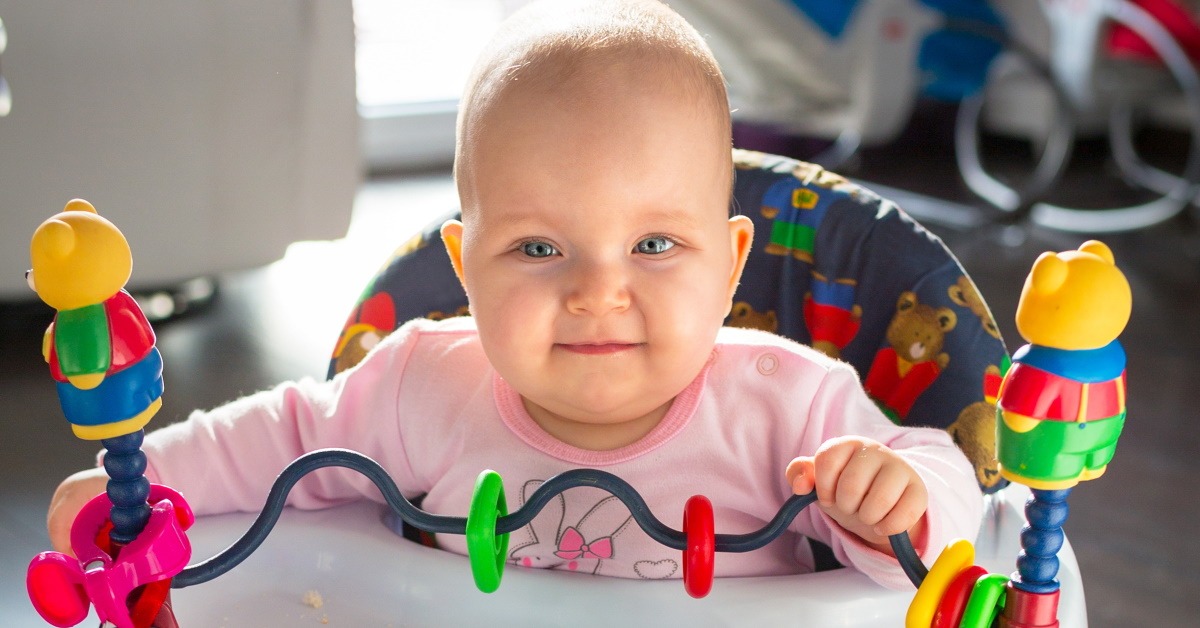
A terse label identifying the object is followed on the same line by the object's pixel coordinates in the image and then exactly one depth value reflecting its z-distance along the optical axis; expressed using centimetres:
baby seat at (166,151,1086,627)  67
